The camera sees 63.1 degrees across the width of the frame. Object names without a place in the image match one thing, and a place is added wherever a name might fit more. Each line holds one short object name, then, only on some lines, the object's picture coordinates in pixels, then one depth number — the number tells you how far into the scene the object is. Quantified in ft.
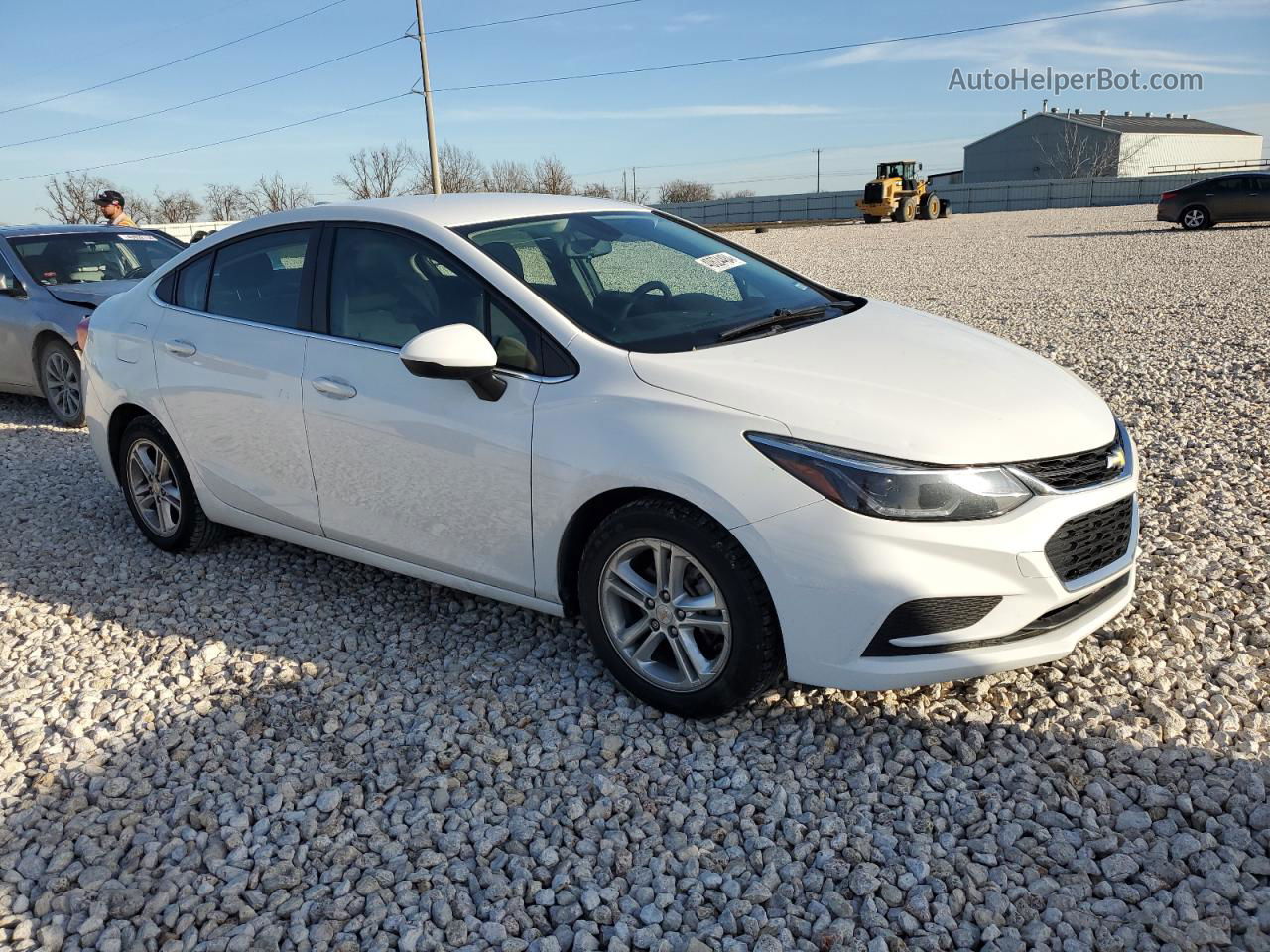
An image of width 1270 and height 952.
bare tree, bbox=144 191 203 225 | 220.64
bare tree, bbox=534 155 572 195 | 213.46
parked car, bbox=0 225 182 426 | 27.14
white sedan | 9.84
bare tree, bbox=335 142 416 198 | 206.59
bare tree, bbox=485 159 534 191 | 203.31
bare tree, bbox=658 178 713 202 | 255.82
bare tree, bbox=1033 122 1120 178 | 241.35
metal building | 244.42
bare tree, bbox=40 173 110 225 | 207.58
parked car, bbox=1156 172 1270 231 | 81.20
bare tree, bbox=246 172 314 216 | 210.59
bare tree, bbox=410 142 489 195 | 197.83
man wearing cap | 37.34
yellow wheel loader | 127.54
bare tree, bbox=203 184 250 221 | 222.28
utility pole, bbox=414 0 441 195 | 119.03
